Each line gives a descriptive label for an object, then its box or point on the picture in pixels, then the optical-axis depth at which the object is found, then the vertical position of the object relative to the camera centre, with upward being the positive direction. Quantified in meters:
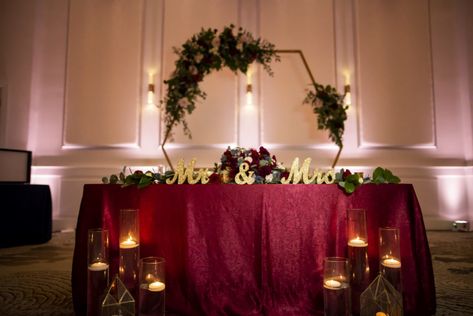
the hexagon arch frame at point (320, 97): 3.79 +1.03
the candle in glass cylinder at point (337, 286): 1.17 -0.41
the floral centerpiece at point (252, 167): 1.60 +0.06
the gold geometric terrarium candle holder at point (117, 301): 1.21 -0.49
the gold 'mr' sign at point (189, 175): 1.58 +0.01
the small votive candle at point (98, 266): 1.34 -0.39
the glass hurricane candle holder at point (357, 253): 1.38 -0.33
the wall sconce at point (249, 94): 4.14 +1.12
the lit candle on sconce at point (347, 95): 4.14 +1.12
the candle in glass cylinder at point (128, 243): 1.44 -0.31
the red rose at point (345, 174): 1.54 +0.02
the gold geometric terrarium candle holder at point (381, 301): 1.20 -0.48
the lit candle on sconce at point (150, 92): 4.18 +1.16
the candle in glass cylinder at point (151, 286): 1.23 -0.43
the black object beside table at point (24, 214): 3.00 -0.38
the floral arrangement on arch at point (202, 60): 3.73 +1.42
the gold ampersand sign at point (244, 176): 1.55 +0.01
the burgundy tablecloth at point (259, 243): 1.46 -0.31
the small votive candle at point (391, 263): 1.34 -0.37
